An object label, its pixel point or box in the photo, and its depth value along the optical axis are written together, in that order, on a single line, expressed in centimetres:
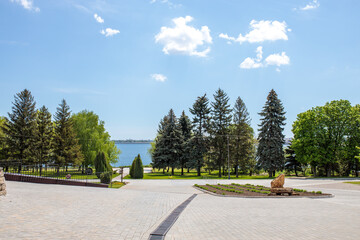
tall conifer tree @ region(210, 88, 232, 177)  4557
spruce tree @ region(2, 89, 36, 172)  3825
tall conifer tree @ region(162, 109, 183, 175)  4719
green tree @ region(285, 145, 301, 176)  4909
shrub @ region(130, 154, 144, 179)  3856
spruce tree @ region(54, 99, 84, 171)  4084
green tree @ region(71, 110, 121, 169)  4759
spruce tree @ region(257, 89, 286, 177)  4231
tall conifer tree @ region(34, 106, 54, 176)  3994
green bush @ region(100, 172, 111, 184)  2496
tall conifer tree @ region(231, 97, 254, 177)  4603
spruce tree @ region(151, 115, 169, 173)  4733
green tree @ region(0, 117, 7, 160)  3846
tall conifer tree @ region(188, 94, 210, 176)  4606
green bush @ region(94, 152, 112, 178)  3565
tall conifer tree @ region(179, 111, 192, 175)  4678
